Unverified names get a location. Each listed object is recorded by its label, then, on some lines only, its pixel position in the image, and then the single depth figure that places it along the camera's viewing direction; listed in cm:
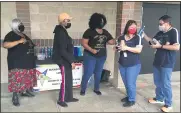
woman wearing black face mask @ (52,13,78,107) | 329
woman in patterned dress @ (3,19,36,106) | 340
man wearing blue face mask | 318
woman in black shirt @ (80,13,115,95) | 368
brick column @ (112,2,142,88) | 416
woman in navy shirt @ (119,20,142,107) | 335
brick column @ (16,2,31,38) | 422
